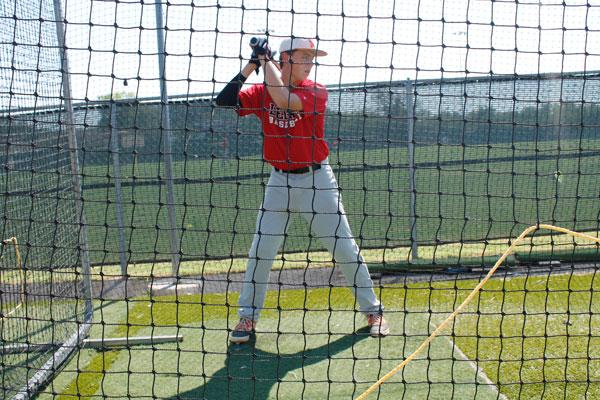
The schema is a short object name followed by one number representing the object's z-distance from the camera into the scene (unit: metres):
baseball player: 3.89
